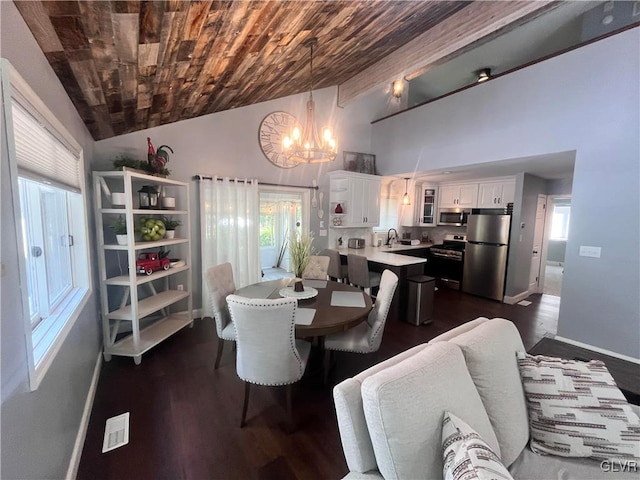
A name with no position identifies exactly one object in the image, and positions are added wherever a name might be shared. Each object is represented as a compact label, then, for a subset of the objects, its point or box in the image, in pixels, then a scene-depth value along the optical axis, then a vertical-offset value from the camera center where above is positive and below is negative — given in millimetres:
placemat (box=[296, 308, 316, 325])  1903 -739
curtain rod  3500 +498
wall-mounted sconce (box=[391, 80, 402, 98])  5215 +2568
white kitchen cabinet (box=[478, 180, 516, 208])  4625 +488
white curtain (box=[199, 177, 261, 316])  3574 -161
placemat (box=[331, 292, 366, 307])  2277 -729
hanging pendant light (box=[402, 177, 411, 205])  5578 +481
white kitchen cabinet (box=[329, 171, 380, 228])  4648 +377
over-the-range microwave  5391 +83
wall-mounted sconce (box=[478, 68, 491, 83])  5180 +2905
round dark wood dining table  1871 -739
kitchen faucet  5728 -414
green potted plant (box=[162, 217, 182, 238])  2980 -143
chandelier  2572 +706
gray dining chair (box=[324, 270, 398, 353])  2160 -988
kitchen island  3691 -721
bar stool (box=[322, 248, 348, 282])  4141 -767
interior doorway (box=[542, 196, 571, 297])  7797 -527
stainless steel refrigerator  4508 -602
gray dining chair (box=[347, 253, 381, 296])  3705 -789
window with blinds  1026 -53
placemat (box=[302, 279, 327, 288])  2871 -733
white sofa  900 -710
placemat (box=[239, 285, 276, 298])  2510 -739
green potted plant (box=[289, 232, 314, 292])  2535 -383
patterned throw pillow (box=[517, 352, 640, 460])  1124 -836
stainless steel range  5262 -834
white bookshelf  2479 -651
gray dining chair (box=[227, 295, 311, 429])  1605 -799
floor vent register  1694 -1457
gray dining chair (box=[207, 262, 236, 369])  2344 -752
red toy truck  2678 -502
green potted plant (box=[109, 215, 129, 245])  2506 -169
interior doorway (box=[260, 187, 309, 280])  4535 -120
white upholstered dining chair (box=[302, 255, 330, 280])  3363 -651
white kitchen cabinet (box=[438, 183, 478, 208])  5183 +499
